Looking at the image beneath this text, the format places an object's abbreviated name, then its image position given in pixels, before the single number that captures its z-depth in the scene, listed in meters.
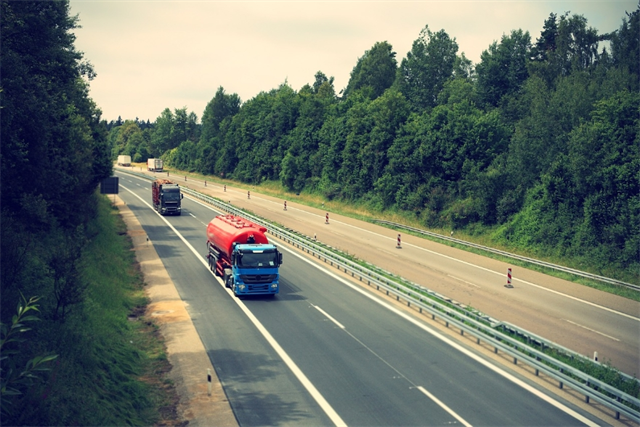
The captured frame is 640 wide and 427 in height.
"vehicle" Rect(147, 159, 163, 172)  132.61
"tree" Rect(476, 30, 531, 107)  72.50
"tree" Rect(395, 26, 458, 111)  90.21
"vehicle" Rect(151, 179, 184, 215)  59.09
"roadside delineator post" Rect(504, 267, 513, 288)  31.22
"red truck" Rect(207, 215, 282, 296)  26.84
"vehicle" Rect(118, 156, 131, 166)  157.90
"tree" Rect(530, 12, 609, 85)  62.12
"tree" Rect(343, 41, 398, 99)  107.69
